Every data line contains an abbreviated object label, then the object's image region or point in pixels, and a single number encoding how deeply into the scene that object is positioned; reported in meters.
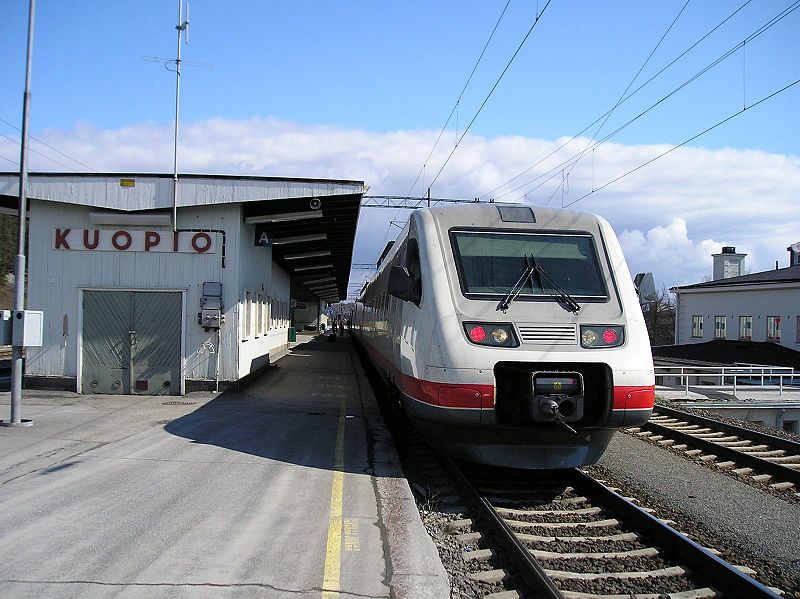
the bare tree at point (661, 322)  63.16
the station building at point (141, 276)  13.60
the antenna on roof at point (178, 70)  13.83
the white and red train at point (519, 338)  6.80
